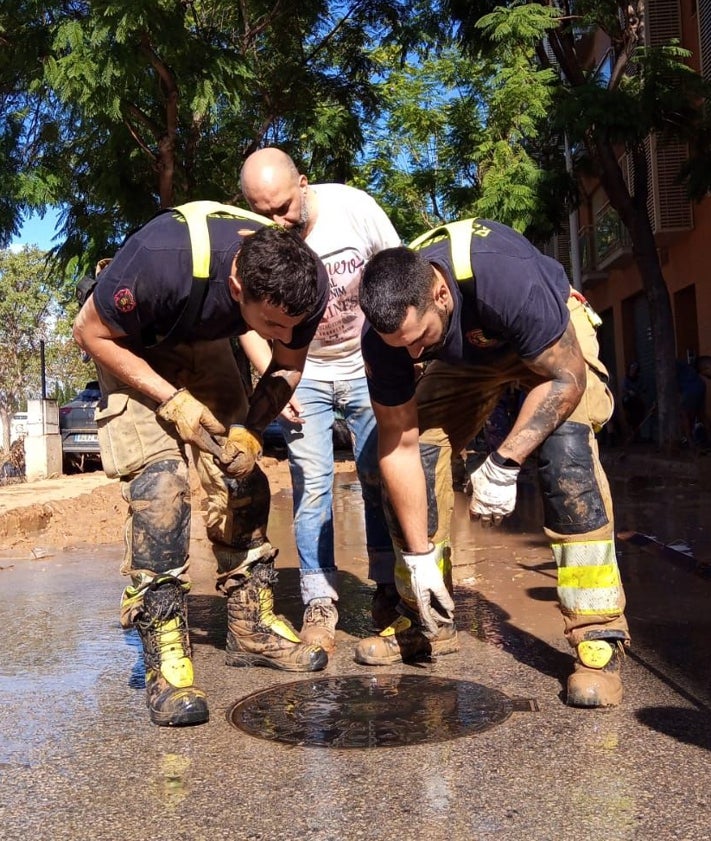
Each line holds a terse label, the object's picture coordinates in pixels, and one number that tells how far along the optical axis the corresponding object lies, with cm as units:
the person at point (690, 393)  1669
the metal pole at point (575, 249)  2577
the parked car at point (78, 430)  1753
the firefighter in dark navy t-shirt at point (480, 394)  342
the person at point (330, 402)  447
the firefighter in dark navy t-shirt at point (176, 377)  344
